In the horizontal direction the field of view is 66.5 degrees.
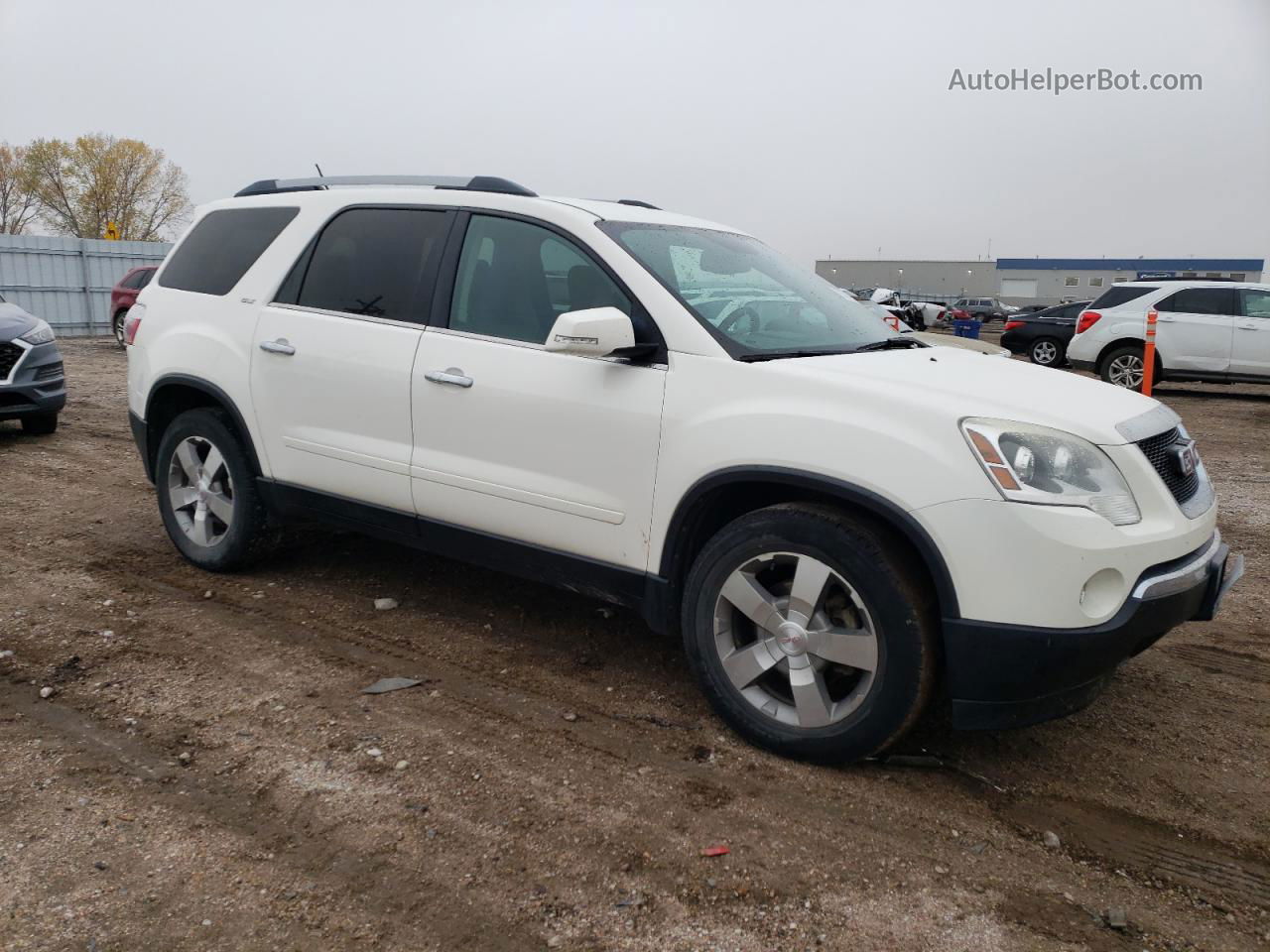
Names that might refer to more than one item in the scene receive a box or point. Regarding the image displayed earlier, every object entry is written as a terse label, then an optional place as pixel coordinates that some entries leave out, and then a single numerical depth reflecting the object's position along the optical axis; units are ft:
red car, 60.44
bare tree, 204.64
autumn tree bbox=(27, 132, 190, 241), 195.62
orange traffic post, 32.94
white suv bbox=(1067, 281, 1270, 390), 45.60
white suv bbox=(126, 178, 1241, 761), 9.18
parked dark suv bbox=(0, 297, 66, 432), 26.96
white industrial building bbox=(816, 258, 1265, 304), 251.39
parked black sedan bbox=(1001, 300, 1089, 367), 58.92
